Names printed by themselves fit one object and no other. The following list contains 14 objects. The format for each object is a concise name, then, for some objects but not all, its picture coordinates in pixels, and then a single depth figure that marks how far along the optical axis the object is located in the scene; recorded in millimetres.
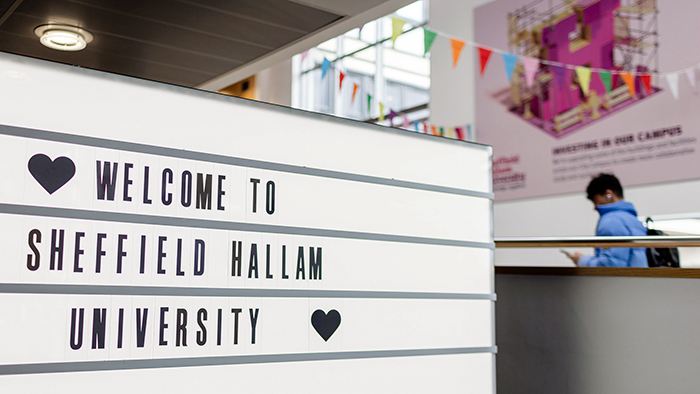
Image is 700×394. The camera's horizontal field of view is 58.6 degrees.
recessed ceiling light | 2230
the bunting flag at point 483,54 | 5215
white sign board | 1183
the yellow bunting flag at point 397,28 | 4066
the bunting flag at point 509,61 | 4727
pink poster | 5129
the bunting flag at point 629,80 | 5340
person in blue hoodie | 3184
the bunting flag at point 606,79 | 5457
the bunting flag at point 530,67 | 5875
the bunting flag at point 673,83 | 5109
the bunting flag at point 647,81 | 5281
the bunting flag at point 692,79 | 5011
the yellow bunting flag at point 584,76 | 5331
